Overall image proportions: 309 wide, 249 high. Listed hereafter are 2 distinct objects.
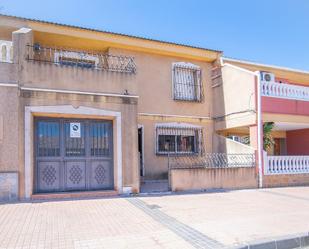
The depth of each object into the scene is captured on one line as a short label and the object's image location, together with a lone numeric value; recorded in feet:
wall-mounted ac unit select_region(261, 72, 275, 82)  47.13
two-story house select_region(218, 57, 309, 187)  41.73
